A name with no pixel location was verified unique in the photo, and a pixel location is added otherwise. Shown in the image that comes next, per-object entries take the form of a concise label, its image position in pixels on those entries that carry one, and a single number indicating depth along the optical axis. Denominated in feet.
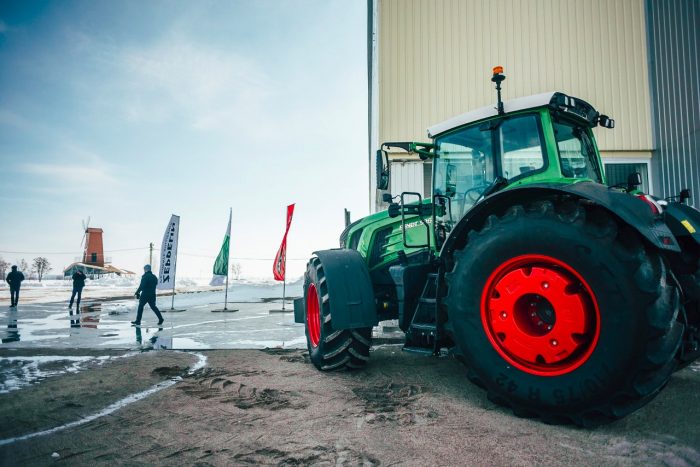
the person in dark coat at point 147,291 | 32.50
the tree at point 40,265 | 306.55
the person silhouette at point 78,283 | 48.34
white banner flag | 43.39
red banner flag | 44.33
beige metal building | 31.58
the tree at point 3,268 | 293.23
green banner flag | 49.80
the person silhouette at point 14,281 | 49.66
